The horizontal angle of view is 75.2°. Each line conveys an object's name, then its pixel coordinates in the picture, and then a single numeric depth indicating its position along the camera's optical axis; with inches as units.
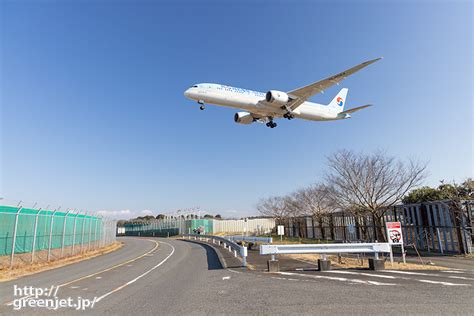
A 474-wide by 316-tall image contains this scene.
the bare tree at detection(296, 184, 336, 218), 1596.9
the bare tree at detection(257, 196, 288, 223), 2255.2
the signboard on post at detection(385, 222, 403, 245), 510.6
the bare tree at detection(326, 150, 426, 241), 832.3
